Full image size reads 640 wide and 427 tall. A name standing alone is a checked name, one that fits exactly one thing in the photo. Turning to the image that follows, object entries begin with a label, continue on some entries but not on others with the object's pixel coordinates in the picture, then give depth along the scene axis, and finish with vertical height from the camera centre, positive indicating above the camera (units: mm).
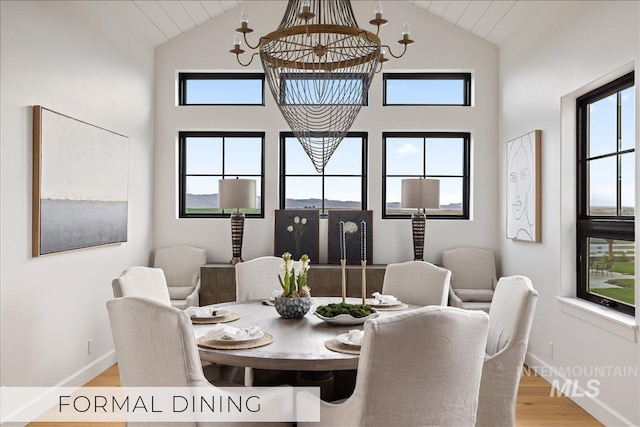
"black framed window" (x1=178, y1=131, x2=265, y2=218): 5266 +481
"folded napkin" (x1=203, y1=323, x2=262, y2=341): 2201 -513
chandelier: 2336 +672
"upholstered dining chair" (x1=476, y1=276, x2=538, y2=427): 2314 -705
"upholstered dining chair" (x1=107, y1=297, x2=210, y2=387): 1875 -479
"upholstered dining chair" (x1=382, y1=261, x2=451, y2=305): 3371 -459
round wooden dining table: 2008 -551
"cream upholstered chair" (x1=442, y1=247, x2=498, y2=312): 4852 -507
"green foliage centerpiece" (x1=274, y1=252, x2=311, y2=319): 2697 -430
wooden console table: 4723 -605
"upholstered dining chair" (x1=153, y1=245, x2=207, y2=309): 4930 -480
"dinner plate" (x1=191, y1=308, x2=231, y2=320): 2686 -533
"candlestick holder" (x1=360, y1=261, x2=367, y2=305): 2698 -389
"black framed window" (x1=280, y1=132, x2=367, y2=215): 5270 +376
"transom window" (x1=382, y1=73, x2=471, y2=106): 5195 +1251
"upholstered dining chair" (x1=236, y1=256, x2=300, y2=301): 3637 -452
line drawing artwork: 4078 +226
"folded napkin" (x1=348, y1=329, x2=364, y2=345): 2125 -505
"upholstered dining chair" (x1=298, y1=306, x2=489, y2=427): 1671 -510
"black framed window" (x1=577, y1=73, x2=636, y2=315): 3072 +130
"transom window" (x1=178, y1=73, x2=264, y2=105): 5242 +1261
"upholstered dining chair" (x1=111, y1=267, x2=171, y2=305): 2709 -392
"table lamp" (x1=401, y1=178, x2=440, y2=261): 4621 +191
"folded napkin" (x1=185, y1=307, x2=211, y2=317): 2723 -524
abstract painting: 3164 +199
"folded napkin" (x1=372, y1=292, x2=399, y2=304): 3092 -505
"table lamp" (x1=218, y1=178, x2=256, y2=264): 4637 +183
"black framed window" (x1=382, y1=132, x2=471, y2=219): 5230 +498
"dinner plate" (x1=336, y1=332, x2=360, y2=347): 2121 -516
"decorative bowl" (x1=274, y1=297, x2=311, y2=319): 2697 -479
